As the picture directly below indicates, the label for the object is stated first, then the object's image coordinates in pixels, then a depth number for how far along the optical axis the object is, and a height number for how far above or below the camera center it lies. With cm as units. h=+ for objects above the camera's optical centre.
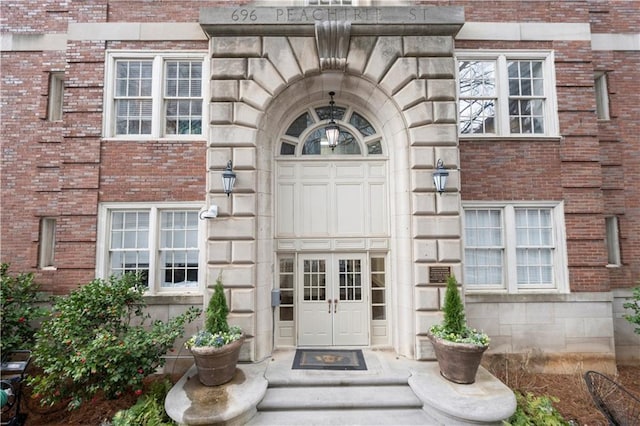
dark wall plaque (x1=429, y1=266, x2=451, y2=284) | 727 -68
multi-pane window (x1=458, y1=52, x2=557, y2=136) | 826 +389
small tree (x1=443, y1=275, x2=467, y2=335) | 650 -139
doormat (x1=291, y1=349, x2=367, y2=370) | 683 -256
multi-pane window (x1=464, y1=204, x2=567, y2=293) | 803 -12
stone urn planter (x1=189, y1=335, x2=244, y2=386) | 590 -218
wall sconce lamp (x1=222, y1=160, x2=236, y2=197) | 709 +148
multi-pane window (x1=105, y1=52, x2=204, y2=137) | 807 +387
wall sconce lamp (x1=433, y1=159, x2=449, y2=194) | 716 +151
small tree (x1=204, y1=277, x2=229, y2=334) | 633 -135
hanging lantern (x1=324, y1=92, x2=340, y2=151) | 763 +266
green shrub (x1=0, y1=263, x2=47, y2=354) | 689 -142
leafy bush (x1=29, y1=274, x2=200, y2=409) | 571 -183
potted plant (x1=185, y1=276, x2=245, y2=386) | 593 -187
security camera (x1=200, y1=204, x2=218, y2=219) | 709 +73
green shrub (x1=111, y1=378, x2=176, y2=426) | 548 -292
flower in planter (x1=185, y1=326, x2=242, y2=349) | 600 -177
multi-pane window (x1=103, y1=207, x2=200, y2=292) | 785 +5
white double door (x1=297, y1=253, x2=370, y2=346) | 790 -137
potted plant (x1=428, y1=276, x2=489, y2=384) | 605 -190
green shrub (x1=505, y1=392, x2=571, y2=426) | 554 -304
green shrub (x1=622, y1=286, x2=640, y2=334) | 752 -158
